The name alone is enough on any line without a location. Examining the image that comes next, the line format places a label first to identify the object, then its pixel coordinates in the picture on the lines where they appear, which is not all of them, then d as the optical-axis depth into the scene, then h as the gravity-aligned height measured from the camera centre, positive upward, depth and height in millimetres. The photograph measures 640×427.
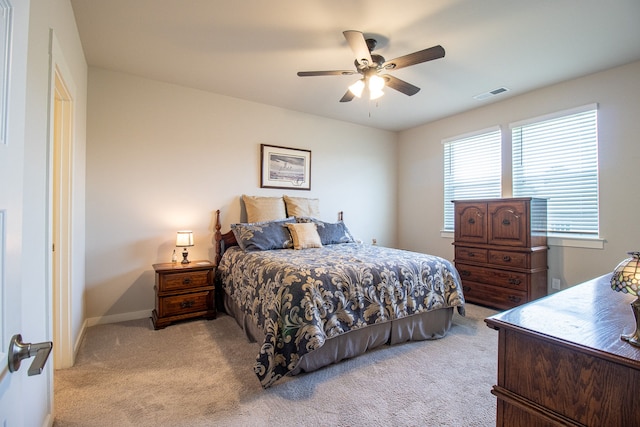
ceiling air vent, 3525 +1515
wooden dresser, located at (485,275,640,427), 760 -441
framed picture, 4043 +658
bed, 1966 -690
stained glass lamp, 802 -194
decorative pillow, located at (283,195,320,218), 4039 +91
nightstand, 2914 -832
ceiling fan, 2157 +1221
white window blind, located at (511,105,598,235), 3188 +571
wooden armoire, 3273 -441
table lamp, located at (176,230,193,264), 3150 -296
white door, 577 +66
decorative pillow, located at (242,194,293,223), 3738 +55
